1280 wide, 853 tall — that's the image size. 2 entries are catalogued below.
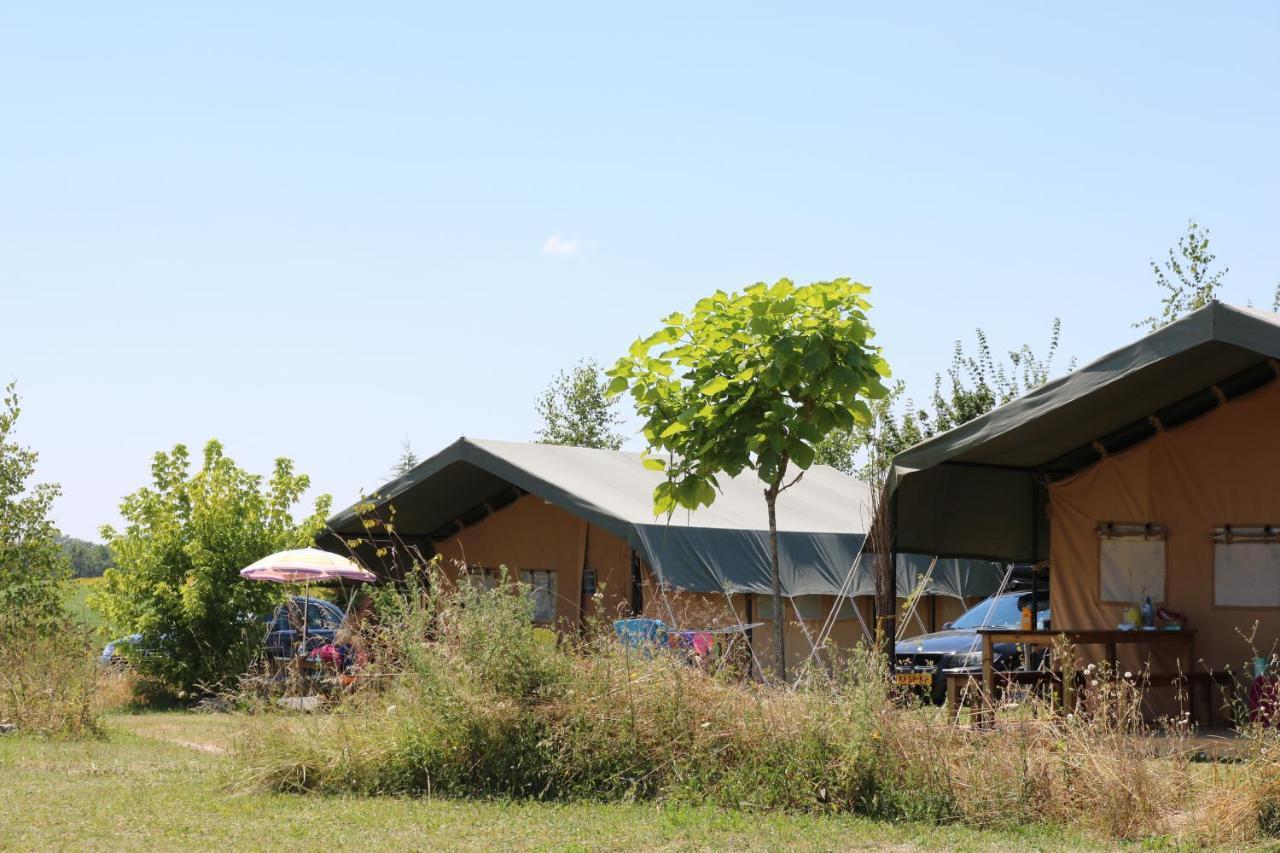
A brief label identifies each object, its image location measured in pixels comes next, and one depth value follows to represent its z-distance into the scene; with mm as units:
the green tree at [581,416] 41531
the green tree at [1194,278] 26984
